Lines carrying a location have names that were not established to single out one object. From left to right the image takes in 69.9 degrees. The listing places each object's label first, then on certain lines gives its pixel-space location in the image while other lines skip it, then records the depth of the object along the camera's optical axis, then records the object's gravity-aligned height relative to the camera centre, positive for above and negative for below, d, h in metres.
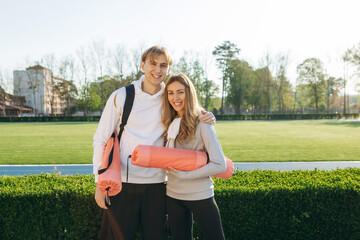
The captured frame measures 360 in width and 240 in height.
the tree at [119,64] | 47.84 +8.93
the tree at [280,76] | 52.18 +7.16
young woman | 2.07 -0.47
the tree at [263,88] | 52.72 +5.00
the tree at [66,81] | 50.53 +6.11
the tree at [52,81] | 50.69 +6.19
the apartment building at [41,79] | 51.09 +6.94
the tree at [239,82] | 54.62 +6.32
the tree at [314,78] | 51.75 +6.71
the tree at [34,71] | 51.38 +8.32
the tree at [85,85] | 48.75 +5.17
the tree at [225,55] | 52.84 +11.62
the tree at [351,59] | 46.41 +9.48
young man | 2.15 -0.48
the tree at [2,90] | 52.10 +4.55
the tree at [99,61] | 48.11 +9.53
